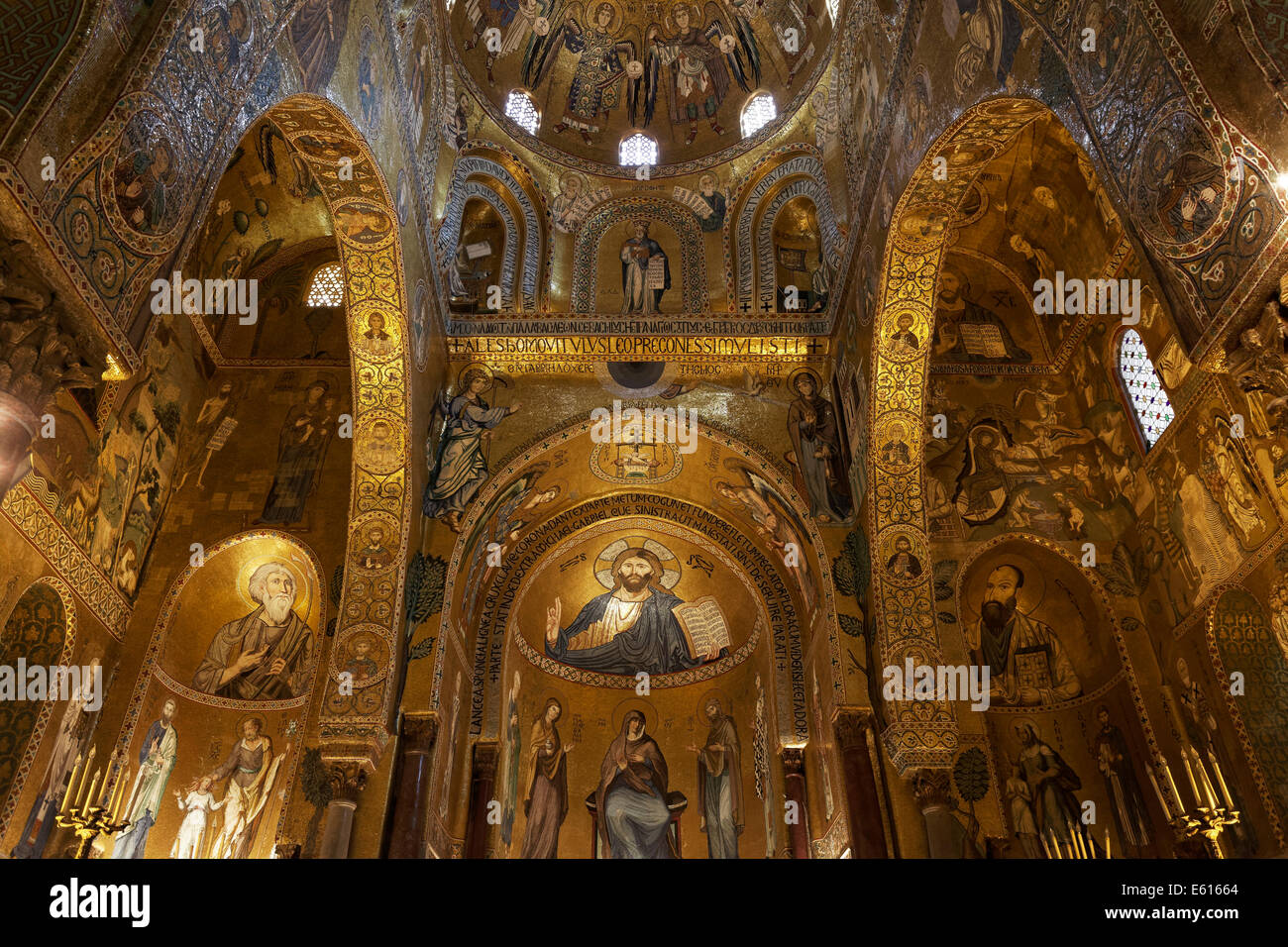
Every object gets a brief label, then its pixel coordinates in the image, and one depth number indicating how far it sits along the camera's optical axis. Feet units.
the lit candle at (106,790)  33.17
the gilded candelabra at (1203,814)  31.83
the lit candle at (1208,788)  32.50
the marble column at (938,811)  31.32
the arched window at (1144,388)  38.45
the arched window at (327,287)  47.24
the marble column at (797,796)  38.04
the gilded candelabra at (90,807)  31.27
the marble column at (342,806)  31.40
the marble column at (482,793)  37.73
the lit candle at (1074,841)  35.66
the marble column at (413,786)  32.17
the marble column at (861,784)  32.37
